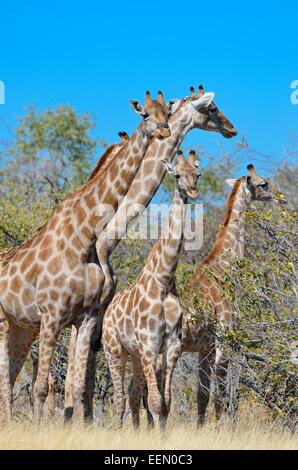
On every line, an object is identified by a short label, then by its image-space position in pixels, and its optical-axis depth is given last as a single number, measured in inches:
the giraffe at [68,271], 680.4
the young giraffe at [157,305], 732.0
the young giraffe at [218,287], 793.6
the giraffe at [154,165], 737.6
